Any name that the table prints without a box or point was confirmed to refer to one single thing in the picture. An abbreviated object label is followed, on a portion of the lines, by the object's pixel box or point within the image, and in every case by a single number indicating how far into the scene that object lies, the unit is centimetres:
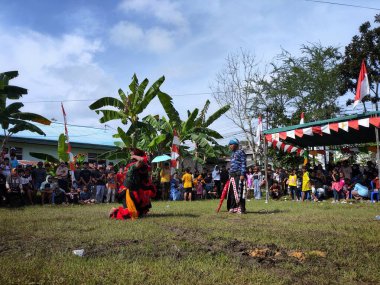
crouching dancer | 940
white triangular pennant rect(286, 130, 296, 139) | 1614
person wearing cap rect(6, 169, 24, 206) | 1473
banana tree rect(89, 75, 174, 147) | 1905
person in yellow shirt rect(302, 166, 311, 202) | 1662
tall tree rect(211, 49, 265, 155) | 2719
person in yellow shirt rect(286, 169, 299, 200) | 1769
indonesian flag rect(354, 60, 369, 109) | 1274
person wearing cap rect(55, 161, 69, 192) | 1587
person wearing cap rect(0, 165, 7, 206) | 1428
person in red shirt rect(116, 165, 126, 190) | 1564
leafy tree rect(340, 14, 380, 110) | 2289
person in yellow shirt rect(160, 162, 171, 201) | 1895
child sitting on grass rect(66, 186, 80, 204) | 1576
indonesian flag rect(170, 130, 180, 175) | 1873
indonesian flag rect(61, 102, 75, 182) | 1741
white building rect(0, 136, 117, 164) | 2253
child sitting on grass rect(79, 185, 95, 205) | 1635
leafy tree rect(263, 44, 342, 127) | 2591
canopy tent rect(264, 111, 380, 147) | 1395
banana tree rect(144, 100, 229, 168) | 2050
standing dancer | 1062
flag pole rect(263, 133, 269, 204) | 1552
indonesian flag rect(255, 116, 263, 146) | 1616
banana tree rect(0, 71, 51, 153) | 1487
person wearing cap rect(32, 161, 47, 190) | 1559
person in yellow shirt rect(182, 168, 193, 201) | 1839
